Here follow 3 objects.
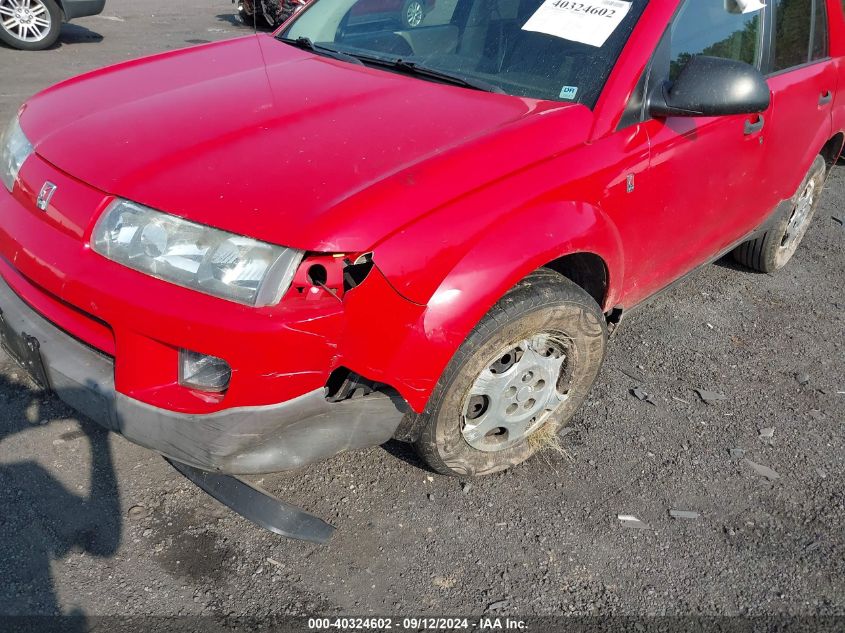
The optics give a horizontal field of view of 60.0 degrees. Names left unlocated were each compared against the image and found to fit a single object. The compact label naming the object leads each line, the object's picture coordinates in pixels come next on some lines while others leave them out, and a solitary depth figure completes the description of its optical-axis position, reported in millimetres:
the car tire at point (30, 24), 8289
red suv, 1970
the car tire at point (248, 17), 9797
